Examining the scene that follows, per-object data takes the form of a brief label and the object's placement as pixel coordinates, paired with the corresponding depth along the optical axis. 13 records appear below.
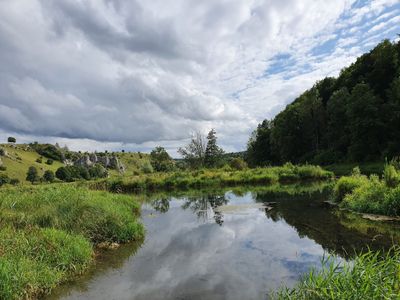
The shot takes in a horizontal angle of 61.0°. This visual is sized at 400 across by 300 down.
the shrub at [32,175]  94.89
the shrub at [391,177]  16.06
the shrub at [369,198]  16.08
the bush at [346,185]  19.88
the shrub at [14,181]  87.35
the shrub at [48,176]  95.00
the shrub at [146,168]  71.69
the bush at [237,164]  56.62
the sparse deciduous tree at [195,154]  77.62
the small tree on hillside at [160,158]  98.81
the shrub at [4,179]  81.51
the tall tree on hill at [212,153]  78.97
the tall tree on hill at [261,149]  86.59
